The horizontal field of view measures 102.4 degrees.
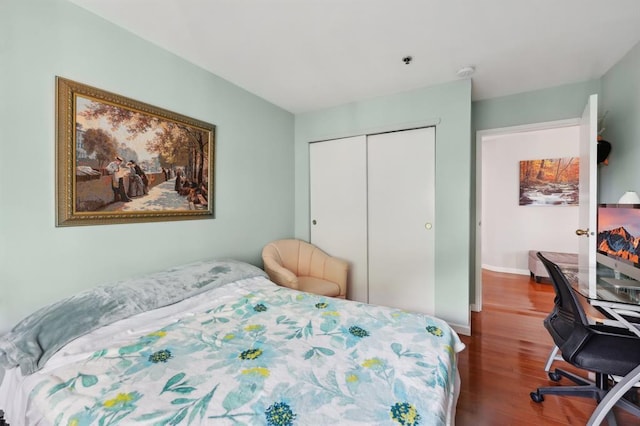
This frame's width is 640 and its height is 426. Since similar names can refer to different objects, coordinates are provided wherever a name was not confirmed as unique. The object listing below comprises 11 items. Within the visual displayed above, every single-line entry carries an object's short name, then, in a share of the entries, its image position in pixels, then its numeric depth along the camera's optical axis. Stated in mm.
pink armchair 2525
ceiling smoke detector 2246
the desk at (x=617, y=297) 1317
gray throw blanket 1107
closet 2703
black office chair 1357
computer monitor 1698
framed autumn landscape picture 4344
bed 841
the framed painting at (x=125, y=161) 1509
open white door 1883
